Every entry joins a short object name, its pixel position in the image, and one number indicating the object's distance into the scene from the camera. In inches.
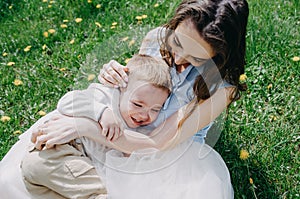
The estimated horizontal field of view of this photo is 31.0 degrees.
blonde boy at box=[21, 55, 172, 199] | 75.0
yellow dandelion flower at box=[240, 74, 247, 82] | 103.9
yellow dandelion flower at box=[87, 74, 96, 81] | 82.9
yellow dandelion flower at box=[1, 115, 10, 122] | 104.9
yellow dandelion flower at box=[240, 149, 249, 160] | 90.8
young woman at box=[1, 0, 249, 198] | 73.5
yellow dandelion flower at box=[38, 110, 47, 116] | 104.8
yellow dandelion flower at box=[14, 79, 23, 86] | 112.5
